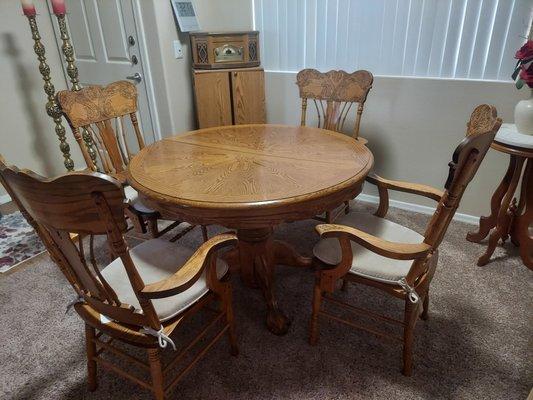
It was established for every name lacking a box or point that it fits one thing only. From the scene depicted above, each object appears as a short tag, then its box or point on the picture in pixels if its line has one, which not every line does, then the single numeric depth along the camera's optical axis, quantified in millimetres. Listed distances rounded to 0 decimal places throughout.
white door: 2725
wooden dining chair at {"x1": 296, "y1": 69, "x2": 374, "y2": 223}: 2100
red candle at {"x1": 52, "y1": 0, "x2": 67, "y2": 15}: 2162
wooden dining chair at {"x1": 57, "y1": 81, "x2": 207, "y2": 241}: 1858
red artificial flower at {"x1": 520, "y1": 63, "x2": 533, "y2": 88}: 1715
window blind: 2061
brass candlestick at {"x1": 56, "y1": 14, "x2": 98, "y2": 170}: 2227
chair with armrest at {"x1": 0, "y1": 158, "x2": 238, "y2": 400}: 815
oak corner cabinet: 2637
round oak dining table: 1216
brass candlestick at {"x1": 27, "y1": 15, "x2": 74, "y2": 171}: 2229
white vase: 1767
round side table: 1756
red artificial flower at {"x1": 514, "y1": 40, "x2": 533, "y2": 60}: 1696
